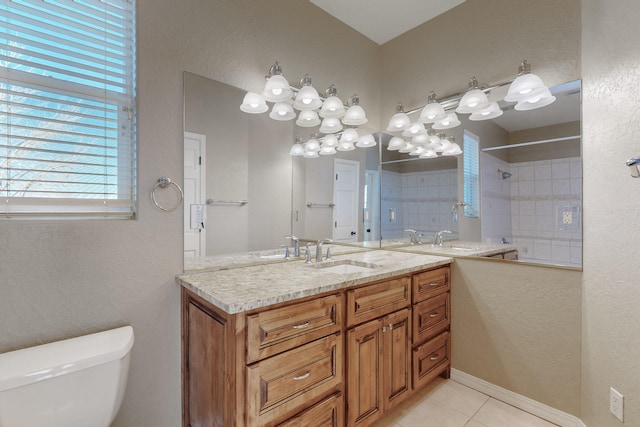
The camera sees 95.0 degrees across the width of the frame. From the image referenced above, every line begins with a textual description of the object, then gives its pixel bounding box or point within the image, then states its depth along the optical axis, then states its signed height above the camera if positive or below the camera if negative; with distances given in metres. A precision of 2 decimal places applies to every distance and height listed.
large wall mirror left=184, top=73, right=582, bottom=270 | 1.64 +0.19
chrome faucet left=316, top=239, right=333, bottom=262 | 2.06 -0.29
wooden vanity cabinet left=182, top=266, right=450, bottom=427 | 1.13 -0.68
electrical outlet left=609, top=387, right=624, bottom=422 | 1.35 -0.90
